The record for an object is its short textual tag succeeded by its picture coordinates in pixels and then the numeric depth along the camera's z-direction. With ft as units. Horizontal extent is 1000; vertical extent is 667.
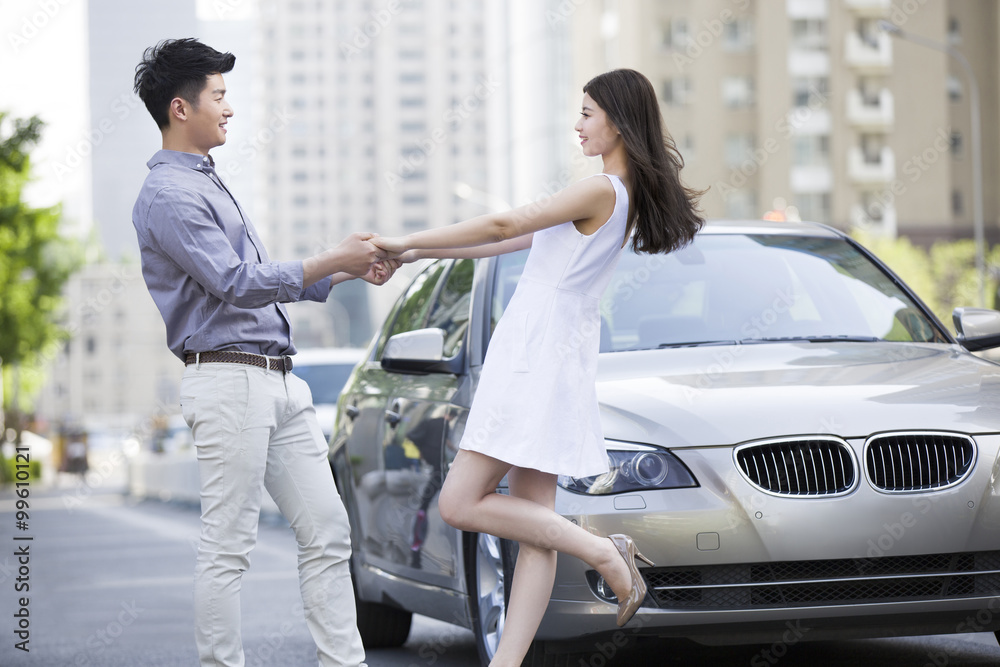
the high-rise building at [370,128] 501.56
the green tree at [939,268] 145.07
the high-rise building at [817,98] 205.87
